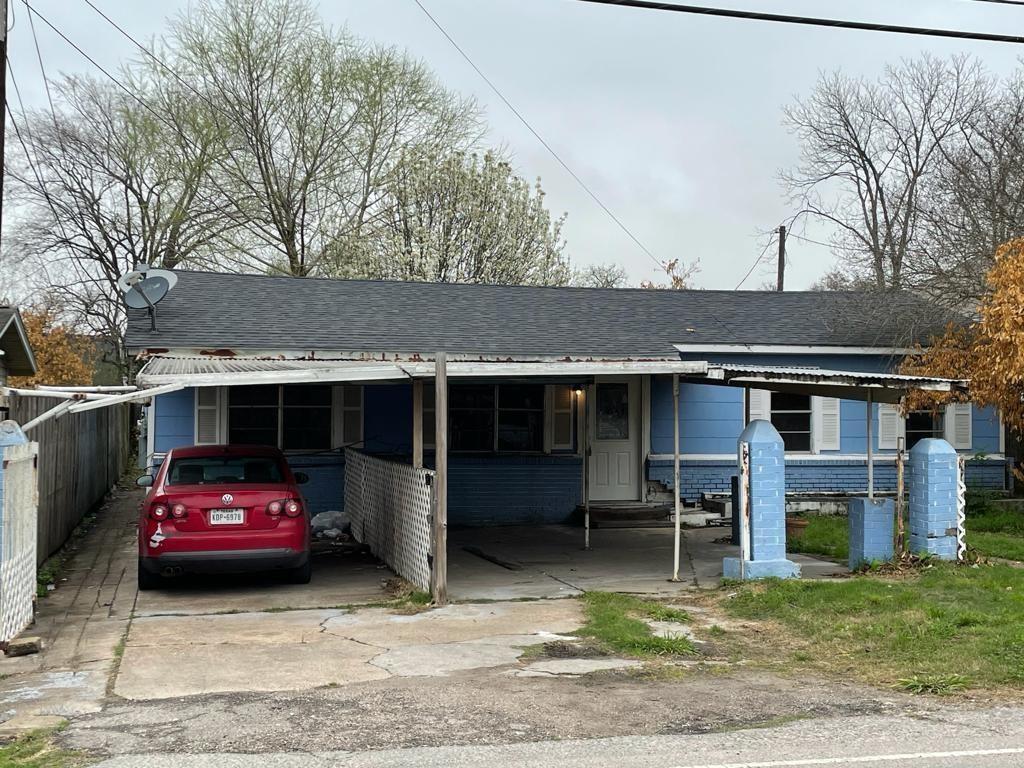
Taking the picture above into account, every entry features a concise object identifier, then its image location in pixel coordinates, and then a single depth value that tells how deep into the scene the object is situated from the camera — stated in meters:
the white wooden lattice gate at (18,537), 8.06
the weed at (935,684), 6.94
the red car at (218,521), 10.39
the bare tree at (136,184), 29.52
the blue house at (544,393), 15.41
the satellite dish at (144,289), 14.52
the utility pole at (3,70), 11.81
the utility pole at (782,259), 36.75
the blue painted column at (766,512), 11.13
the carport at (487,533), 10.19
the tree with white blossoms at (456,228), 28.78
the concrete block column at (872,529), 11.78
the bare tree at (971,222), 16.50
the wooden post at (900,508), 11.95
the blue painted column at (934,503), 11.91
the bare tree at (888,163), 24.64
